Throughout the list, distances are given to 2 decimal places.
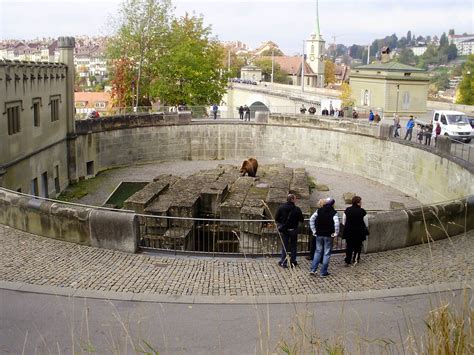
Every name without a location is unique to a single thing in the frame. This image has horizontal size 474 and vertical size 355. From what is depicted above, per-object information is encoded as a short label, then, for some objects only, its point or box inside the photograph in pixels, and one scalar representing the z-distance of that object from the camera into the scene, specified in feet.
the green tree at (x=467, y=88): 241.47
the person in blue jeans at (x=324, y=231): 38.73
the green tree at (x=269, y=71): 468.34
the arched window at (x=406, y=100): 168.40
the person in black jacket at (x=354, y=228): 40.50
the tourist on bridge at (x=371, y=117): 134.64
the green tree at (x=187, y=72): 162.40
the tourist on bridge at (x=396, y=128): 117.29
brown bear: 103.50
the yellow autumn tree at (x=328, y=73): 490.90
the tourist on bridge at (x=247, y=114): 146.82
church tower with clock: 458.70
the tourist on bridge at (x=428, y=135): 105.09
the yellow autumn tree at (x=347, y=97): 177.78
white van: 111.86
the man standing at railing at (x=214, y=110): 147.74
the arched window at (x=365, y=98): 178.70
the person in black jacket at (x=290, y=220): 39.52
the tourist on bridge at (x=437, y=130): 105.19
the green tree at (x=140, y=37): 162.61
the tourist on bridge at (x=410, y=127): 110.93
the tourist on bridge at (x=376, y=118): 134.44
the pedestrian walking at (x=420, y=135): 107.12
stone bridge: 194.85
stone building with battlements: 79.15
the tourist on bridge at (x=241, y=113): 148.88
